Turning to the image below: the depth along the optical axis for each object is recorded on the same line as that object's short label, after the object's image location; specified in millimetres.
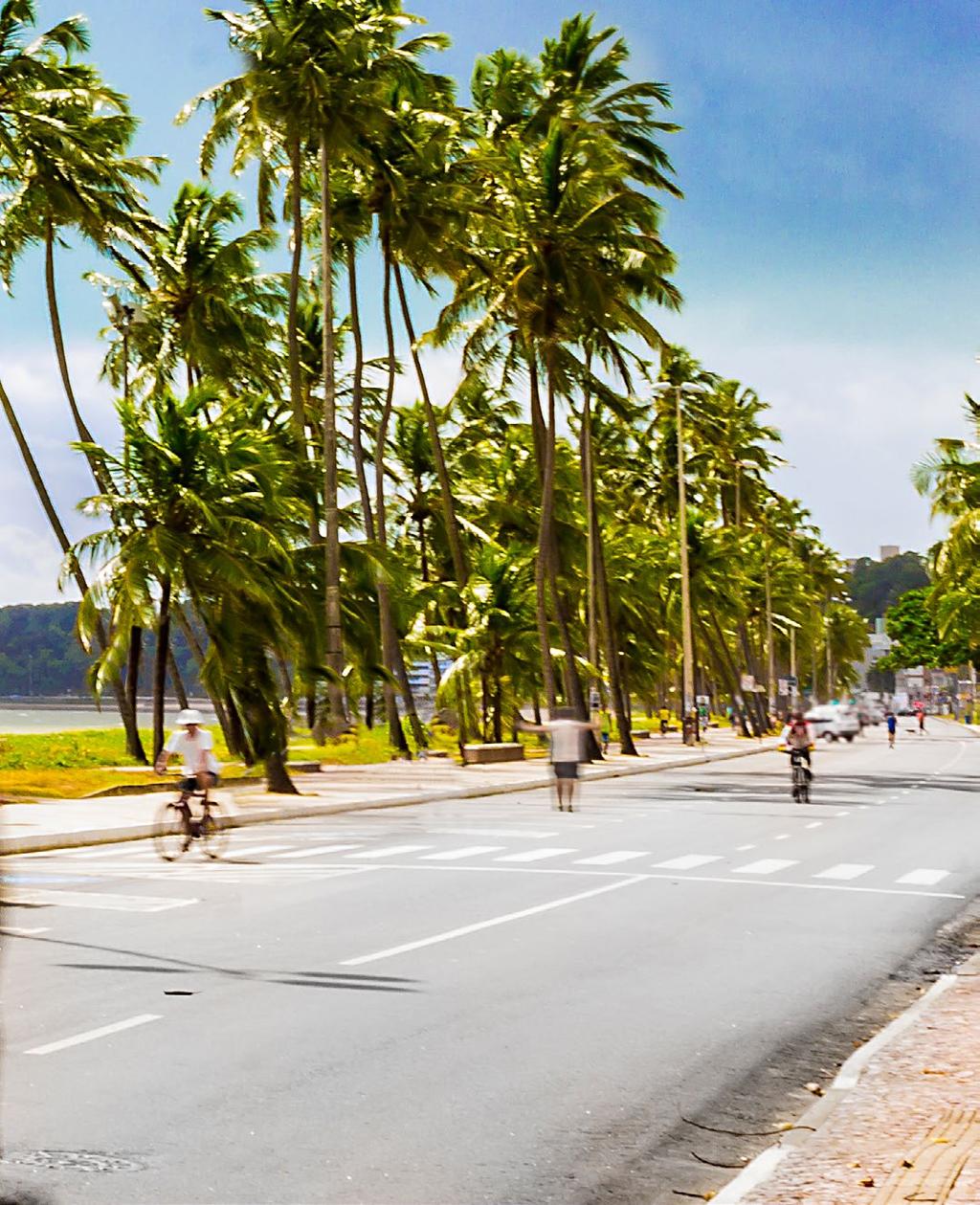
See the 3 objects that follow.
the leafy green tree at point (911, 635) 144000
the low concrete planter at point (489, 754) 45969
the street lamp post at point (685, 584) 57562
